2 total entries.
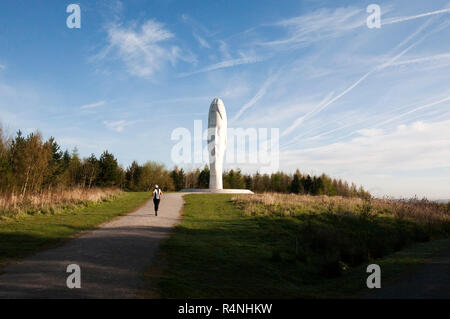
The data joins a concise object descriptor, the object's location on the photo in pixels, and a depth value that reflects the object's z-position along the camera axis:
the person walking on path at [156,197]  17.08
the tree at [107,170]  49.09
